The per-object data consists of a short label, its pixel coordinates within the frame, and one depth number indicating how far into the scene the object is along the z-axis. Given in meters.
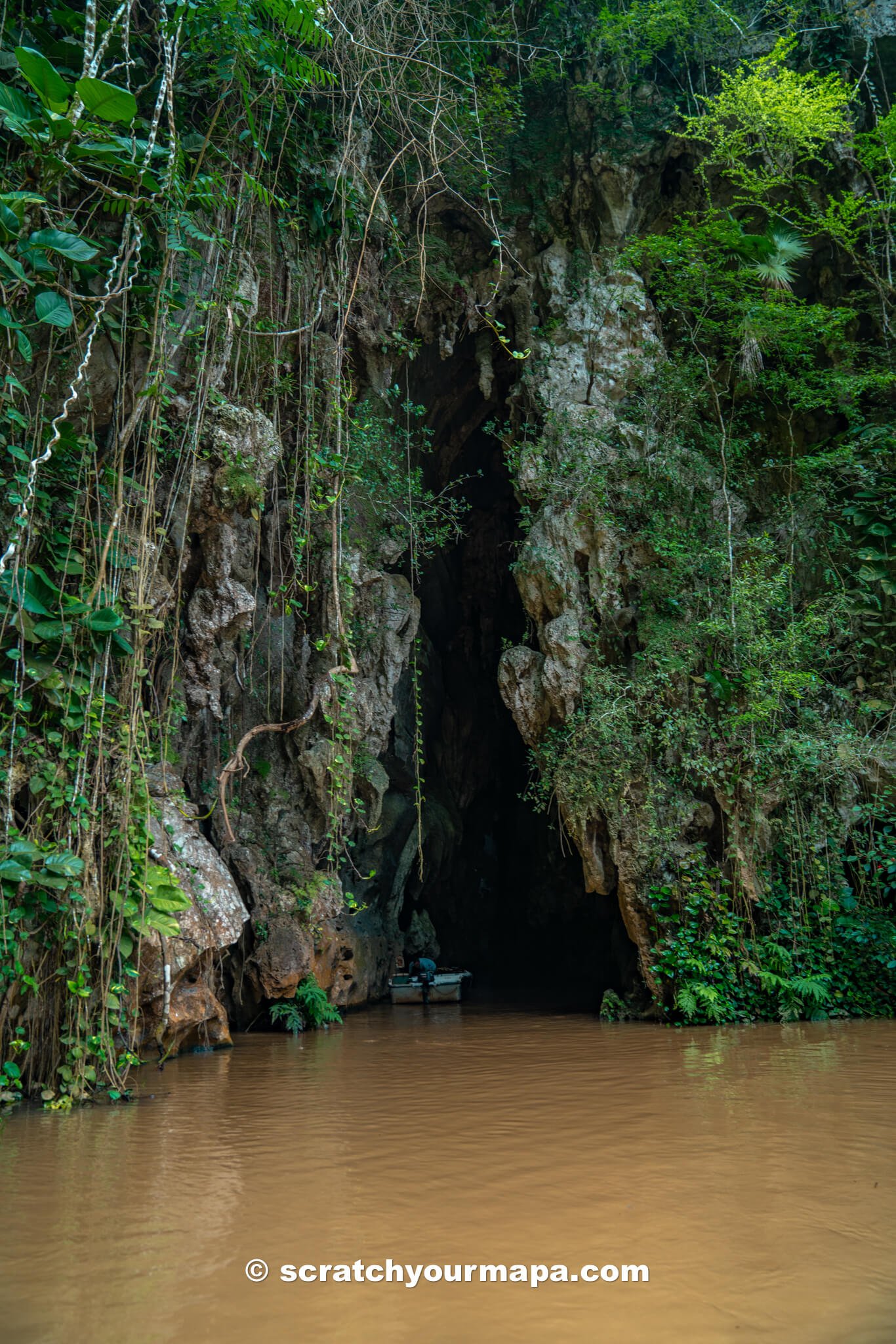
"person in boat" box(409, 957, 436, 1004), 11.45
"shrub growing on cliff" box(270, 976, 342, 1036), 8.63
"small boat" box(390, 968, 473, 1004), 11.50
